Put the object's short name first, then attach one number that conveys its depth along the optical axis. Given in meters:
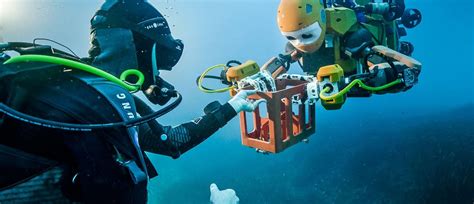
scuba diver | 1.13
